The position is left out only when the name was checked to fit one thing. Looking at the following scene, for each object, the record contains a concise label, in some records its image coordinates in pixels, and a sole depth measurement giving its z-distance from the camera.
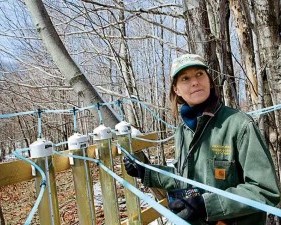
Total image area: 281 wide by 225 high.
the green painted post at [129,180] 2.37
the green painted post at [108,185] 2.14
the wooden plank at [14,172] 1.52
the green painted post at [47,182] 1.51
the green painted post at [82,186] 1.88
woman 1.26
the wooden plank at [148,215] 2.79
